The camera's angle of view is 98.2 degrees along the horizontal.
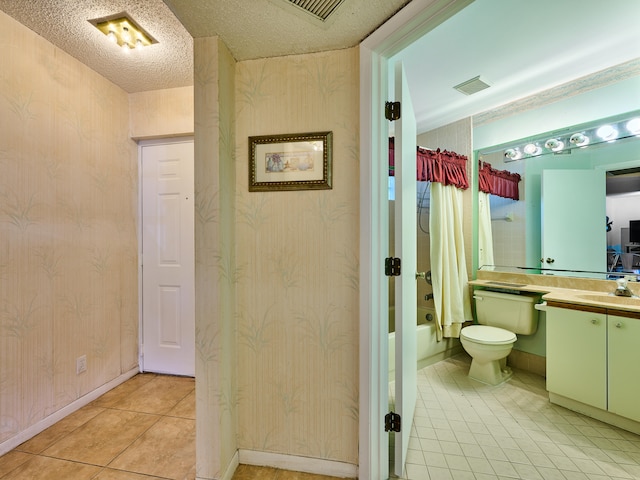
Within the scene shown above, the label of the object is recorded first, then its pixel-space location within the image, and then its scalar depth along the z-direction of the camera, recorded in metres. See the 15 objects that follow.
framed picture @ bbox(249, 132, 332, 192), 1.42
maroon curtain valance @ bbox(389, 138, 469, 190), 2.53
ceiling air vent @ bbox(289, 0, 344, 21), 1.11
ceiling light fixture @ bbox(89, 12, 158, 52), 1.60
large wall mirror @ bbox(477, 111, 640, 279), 2.01
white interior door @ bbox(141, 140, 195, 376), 2.46
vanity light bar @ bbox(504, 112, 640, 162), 1.99
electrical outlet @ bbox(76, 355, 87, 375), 2.02
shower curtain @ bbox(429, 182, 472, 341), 2.55
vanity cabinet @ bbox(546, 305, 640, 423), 1.67
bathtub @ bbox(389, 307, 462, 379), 2.56
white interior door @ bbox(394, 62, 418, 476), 1.38
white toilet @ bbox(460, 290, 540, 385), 2.21
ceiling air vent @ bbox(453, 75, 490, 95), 2.25
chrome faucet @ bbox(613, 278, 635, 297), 1.90
